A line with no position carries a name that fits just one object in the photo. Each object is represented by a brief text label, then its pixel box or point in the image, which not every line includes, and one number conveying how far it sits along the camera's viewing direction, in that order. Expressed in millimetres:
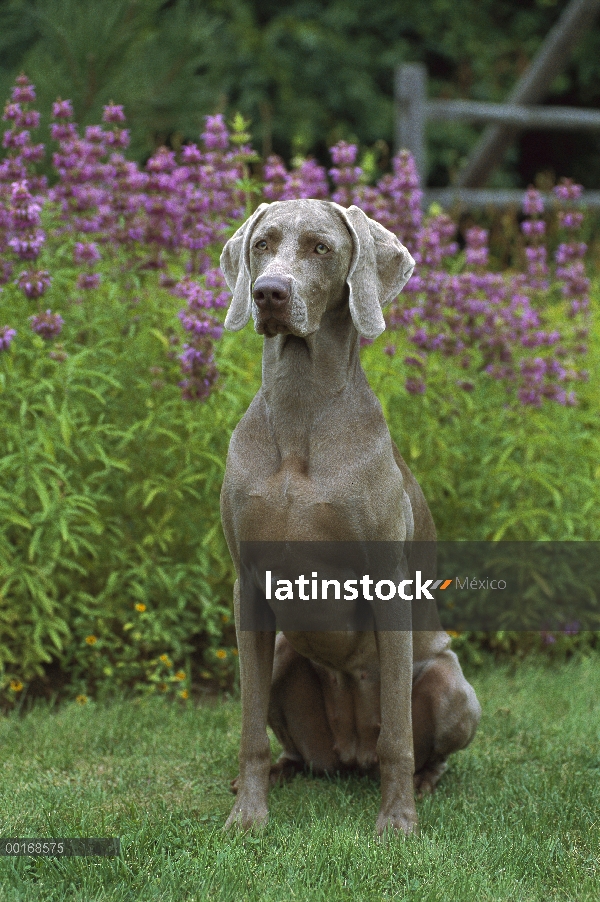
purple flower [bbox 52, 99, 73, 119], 4473
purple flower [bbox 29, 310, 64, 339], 4160
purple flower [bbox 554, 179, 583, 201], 4973
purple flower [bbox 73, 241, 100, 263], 4426
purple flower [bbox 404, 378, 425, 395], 4723
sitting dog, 2986
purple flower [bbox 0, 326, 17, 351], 4082
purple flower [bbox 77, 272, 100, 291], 4402
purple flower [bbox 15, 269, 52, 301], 4145
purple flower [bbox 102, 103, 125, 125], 4504
